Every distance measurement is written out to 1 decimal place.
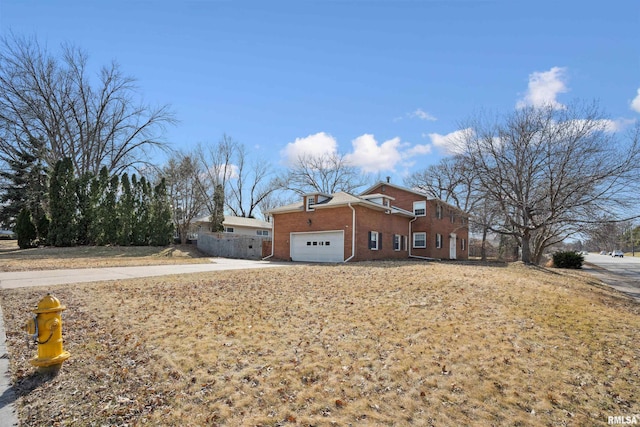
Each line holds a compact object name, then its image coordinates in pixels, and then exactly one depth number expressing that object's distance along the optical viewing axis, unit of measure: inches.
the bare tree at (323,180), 1740.9
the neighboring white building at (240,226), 1398.4
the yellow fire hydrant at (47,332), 148.3
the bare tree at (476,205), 861.8
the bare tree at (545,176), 690.8
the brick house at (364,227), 828.0
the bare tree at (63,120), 1067.9
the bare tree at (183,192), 1380.4
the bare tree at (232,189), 1672.0
